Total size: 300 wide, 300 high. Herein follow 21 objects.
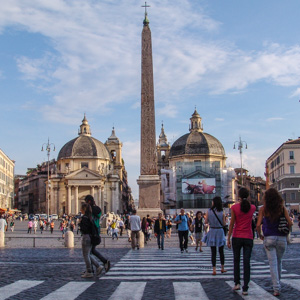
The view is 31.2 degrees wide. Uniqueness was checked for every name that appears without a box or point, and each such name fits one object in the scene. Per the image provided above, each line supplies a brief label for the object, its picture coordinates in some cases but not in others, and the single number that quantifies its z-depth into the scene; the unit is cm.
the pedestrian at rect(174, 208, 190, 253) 1567
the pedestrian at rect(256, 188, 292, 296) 709
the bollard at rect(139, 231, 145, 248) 1920
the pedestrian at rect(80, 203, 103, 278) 933
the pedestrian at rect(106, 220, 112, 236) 3475
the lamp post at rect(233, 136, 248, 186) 4662
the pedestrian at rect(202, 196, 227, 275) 958
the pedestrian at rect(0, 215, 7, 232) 2032
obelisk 2744
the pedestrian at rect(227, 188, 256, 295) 750
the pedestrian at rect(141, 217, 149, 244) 2154
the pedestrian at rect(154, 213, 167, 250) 1833
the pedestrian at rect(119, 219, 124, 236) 3268
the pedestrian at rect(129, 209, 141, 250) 1745
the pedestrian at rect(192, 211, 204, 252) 1661
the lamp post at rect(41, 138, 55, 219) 5597
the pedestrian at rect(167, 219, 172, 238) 2962
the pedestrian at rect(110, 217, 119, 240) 2820
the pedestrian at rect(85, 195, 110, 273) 963
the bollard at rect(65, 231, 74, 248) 1972
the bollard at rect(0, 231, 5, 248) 1988
